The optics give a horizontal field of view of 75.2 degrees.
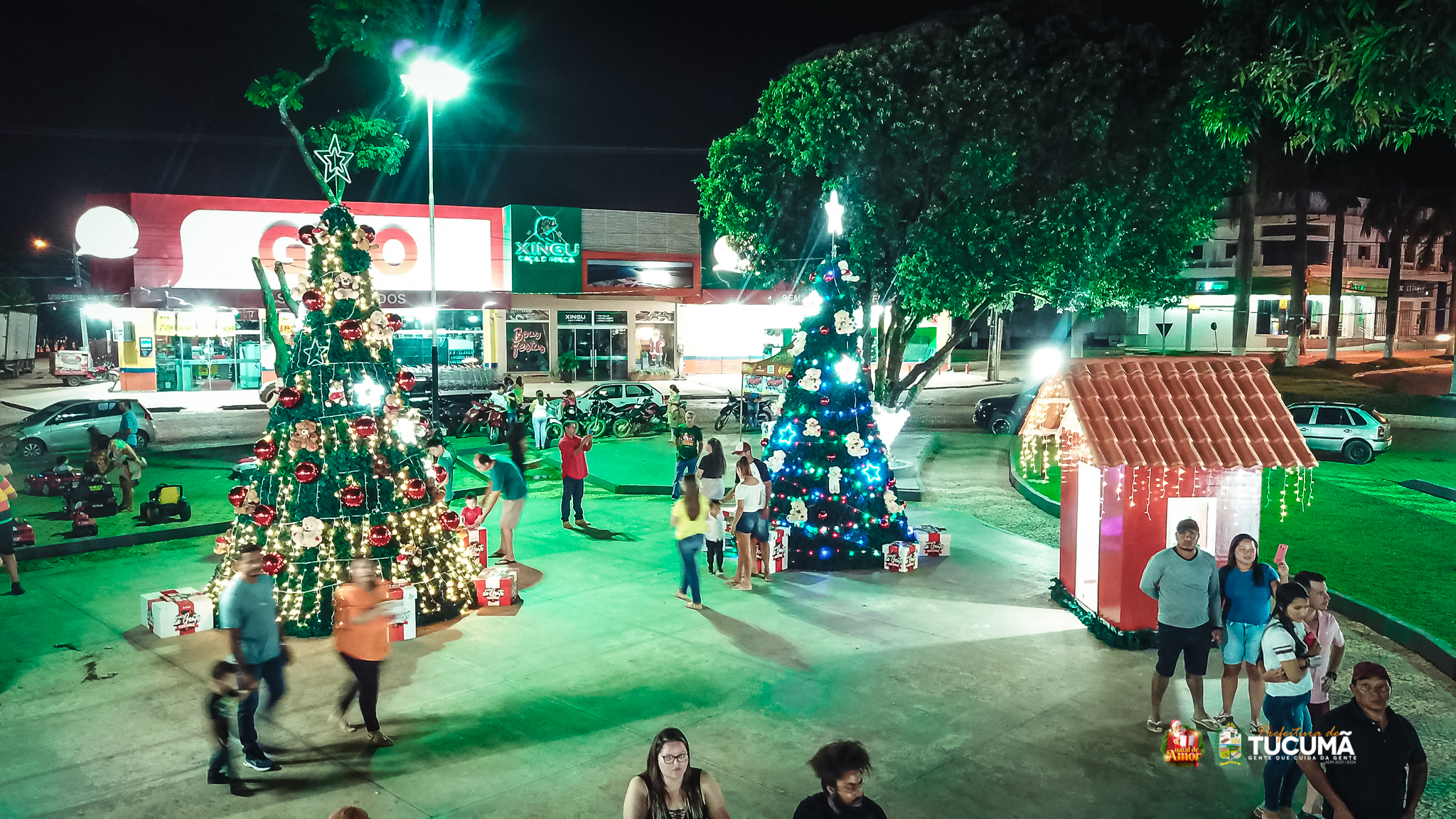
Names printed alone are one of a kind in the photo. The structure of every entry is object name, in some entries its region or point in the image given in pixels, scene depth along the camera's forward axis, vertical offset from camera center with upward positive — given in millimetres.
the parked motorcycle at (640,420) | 24766 -1682
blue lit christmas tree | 11828 -1283
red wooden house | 8539 -883
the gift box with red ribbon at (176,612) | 9047 -2460
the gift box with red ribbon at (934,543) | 12312 -2424
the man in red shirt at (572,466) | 13758 -1582
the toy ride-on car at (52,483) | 15242 -2054
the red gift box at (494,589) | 10047 -2458
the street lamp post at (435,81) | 15414 +4619
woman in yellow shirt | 9836 -1716
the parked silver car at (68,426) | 20594 -1504
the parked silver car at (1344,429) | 21188 -1639
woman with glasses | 4047 -1869
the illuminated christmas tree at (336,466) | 8953 -1041
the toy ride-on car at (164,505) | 13938 -2176
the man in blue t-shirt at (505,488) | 11633 -1618
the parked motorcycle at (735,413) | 25234 -1561
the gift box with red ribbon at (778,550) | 11609 -2379
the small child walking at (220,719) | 6148 -2341
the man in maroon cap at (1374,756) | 4328 -1848
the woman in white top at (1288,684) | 5512 -1941
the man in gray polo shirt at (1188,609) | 6742 -1805
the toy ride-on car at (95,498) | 14141 -2100
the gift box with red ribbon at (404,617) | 8992 -2473
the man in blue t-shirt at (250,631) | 6266 -1830
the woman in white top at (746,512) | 10836 -1774
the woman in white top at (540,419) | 22172 -1459
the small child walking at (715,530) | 10961 -2015
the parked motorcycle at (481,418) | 23078 -1542
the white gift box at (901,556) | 11594 -2448
